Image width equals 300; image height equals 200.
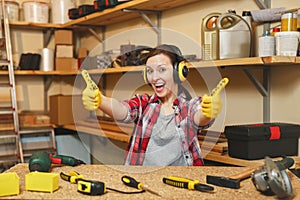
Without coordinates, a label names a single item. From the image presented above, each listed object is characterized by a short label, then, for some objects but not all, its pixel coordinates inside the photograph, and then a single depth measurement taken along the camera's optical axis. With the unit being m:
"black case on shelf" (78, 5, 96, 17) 3.09
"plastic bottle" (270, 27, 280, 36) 1.89
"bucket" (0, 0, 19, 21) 3.53
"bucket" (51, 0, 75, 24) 3.66
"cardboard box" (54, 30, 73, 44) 3.63
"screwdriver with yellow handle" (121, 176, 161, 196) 1.08
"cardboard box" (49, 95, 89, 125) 3.38
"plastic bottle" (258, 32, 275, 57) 1.83
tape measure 1.03
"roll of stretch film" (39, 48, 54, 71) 3.60
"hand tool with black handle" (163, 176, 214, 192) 1.06
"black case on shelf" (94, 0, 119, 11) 2.78
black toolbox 1.77
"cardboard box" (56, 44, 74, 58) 3.61
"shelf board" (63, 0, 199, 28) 2.57
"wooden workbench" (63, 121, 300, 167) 1.78
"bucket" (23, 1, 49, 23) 3.59
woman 1.62
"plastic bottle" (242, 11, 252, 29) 2.04
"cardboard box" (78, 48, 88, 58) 3.61
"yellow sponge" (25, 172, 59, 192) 1.07
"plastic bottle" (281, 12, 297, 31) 1.79
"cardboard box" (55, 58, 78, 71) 3.61
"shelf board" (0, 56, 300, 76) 1.70
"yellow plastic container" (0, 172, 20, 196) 1.03
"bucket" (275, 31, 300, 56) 1.74
